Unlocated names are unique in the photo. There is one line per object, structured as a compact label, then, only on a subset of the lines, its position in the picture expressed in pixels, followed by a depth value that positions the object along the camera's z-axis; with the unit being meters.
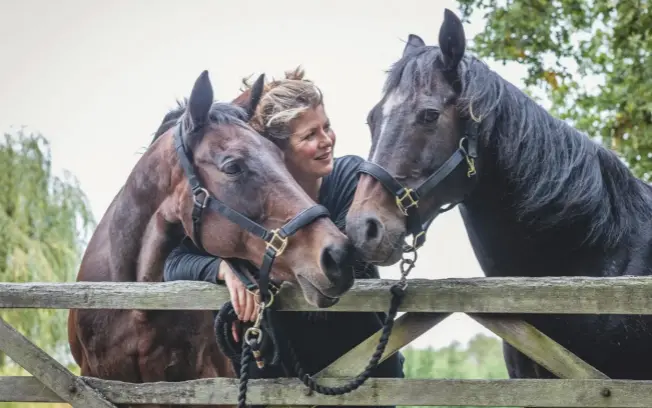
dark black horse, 3.73
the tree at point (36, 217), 12.68
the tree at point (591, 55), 10.30
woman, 3.92
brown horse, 3.41
